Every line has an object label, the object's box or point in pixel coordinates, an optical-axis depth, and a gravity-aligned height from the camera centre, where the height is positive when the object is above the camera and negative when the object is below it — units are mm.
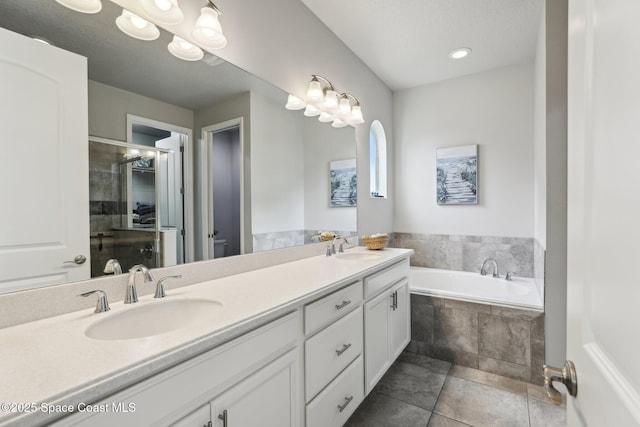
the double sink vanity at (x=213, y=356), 606 -386
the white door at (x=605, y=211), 379 -4
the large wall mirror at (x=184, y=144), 1064 +328
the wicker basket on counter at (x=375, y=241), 2428 -254
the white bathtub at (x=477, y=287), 2252 -698
